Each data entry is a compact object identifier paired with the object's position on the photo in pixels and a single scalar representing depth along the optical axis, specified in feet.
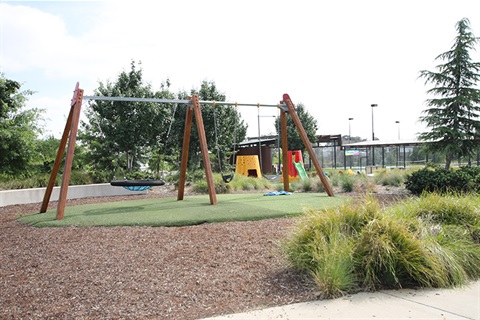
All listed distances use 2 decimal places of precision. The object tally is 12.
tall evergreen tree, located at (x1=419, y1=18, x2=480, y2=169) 51.72
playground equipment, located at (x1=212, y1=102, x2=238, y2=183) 35.62
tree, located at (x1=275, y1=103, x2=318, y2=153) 115.03
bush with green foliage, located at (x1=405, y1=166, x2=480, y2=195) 34.63
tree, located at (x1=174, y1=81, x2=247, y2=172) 71.51
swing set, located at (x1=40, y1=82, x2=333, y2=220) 26.34
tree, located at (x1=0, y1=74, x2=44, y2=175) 40.88
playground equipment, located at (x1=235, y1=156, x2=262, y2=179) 75.51
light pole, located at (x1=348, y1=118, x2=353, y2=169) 176.54
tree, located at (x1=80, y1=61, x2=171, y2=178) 51.65
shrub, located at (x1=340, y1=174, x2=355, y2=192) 44.86
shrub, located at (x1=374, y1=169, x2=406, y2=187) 50.52
